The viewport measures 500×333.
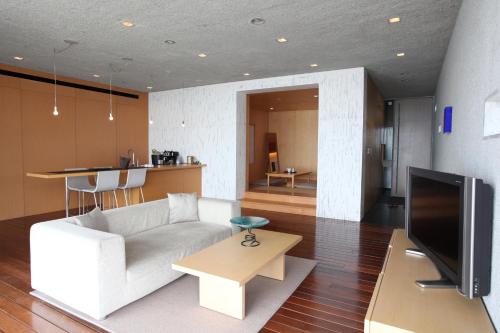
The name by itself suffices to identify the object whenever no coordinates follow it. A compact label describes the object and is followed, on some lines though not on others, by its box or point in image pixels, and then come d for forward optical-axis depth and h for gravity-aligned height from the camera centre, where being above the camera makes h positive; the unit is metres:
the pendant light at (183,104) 7.68 +1.24
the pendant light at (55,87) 6.03 +1.33
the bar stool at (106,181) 5.02 -0.48
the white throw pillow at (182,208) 3.84 -0.70
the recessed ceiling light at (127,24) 3.59 +1.56
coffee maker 7.37 -0.09
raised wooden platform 6.20 -1.07
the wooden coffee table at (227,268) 2.25 -0.89
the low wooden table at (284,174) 7.56 -0.52
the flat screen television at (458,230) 1.34 -0.38
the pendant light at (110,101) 7.16 +1.23
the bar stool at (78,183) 5.32 -0.55
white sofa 2.27 -0.90
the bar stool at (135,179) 5.46 -0.48
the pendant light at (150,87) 7.17 +1.65
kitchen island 5.99 -0.61
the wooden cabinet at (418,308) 1.28 -0.72
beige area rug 2.24 -1.28
